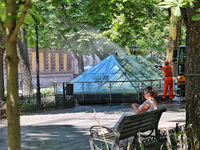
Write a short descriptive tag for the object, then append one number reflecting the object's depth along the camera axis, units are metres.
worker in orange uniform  19.55
